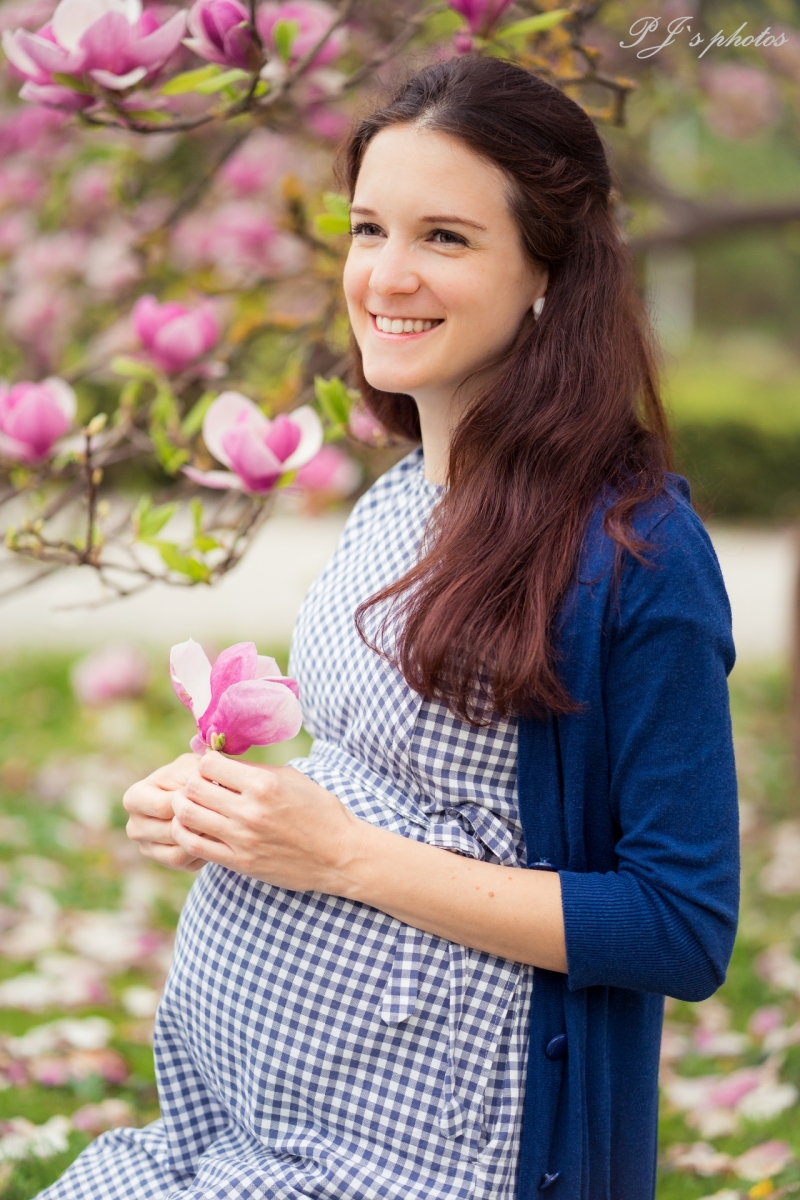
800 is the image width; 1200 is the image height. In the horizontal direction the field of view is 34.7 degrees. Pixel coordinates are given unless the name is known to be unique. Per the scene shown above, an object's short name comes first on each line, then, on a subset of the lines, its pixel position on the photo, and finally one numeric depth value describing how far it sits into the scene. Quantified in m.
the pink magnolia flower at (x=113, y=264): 2.91
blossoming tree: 1.72
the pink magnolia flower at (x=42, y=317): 3.99
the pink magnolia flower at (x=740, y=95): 4.19
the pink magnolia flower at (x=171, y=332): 2.05
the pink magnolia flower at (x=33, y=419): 1.84
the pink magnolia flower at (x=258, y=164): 3.63
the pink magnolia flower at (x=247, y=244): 3.35
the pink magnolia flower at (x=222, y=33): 1.65
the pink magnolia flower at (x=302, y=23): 2.07
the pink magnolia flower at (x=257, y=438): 1.69
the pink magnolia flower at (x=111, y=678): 4.52
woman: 1.32
